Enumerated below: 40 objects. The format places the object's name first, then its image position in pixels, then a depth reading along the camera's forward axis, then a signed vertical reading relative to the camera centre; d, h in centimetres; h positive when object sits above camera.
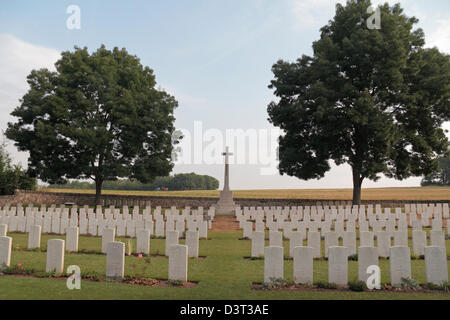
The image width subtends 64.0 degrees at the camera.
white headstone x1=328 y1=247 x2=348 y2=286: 700 -146
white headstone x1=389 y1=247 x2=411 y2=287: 696 -141
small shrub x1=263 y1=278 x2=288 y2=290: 682 -176
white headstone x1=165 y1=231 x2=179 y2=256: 1024 -132
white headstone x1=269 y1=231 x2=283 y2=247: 1023 -132
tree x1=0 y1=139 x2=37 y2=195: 3028 +103
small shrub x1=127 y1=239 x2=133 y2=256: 1025 -169
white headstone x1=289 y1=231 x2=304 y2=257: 996 -131
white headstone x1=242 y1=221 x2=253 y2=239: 1440 -155
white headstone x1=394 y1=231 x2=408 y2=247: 1137 -145
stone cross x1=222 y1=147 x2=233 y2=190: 2639 +147
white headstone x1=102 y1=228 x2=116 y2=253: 1072 -137
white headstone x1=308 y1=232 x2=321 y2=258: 997 -132
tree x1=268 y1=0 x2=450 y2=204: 2414 +623
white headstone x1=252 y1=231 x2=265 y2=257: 1024 -150
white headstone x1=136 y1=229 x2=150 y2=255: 1055 -151
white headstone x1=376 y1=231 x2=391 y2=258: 1049 -148
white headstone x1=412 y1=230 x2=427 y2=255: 1089 -149
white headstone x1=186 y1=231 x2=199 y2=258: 1030 -149
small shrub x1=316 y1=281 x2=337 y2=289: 686 -178
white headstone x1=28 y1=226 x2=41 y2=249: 1105 -148
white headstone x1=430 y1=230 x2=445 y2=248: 991 -127
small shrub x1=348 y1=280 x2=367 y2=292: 673 -176
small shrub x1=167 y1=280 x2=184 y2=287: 704 -180
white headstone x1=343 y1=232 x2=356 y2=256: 1012 -140
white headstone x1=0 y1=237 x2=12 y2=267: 819 -139
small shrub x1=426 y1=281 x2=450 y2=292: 680 -177
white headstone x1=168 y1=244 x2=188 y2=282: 727 -148
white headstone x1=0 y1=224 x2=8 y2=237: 1102 -123
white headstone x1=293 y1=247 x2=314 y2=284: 705 -145
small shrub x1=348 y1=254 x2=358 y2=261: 999 -183
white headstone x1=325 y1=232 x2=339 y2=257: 992 -130
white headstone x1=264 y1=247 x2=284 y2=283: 708 -143
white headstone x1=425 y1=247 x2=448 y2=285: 698 -143
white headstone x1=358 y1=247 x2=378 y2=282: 709 -132
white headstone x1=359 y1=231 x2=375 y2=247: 1030 -132
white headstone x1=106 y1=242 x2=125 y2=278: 738 -145
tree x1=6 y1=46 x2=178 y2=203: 2716 +521
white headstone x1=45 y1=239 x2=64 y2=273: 776 -142
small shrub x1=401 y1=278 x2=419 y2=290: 682 -173
